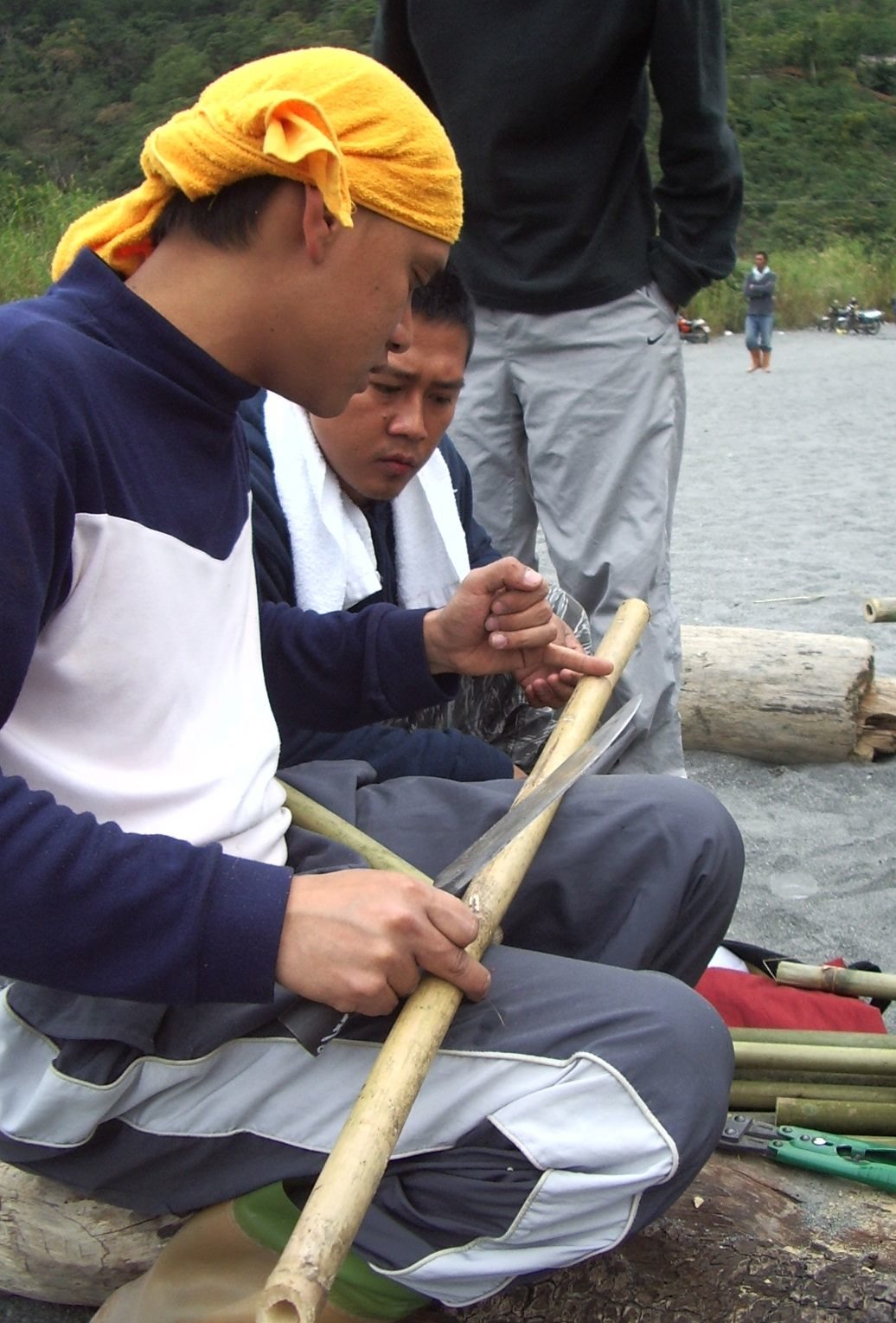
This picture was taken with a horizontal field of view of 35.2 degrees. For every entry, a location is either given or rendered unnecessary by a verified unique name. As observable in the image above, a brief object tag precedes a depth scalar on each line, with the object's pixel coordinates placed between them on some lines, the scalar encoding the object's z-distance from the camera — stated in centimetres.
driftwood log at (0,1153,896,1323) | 185
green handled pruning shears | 205
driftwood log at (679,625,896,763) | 419
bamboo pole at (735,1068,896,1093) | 229
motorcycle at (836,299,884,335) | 2652
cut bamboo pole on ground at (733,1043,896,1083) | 227
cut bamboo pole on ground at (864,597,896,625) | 339
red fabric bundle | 252
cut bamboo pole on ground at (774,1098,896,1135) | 218
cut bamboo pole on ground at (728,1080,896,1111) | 224
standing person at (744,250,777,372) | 2005
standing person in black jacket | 356
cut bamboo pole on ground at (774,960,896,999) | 259
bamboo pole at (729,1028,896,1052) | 234
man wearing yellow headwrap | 149
